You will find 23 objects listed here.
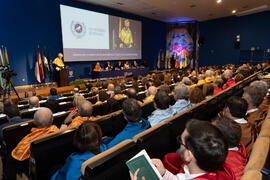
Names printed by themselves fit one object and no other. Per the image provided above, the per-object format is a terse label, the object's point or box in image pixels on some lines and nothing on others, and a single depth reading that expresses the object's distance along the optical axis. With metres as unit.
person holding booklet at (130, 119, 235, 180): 0.79
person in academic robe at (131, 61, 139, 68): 11.76
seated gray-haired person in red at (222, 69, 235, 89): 4.73
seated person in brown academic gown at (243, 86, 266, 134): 2.02
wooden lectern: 7.68
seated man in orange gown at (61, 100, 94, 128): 2.09
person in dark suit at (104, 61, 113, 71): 9.86
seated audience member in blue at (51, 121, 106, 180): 1.08
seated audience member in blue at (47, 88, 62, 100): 3.99
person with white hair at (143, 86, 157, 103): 3.28
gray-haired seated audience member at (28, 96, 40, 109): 2.77
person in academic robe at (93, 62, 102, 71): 9.43
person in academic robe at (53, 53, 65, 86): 7.76
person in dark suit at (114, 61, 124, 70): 10.38
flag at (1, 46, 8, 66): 6.07
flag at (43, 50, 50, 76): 7.45
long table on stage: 9.12
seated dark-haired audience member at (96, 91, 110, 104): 3.34
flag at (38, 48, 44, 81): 7.33
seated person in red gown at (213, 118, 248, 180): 1.06
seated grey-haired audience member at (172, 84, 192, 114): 2.53
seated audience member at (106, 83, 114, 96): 4.01
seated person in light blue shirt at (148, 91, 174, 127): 2.07
